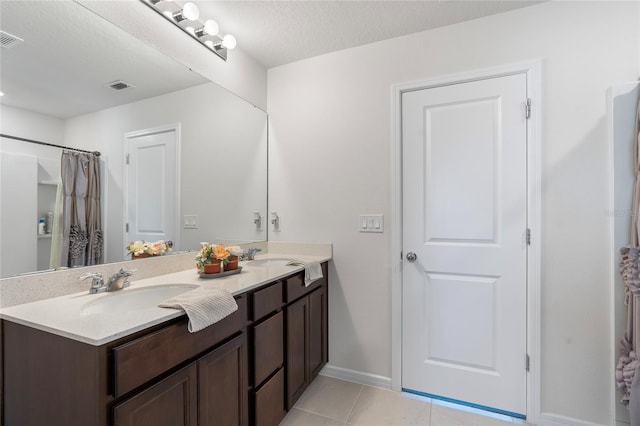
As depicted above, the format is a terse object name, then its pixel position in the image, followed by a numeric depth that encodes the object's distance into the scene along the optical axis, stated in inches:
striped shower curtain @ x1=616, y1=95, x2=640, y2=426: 49.6
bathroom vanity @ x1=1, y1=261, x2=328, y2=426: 31.0
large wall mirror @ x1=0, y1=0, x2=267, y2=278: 40.9
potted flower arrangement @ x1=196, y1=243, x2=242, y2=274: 58.2
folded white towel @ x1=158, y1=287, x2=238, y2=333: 38.5
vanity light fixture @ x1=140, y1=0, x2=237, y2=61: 58.3
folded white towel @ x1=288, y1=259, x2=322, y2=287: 69.4
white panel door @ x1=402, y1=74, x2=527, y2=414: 65.9
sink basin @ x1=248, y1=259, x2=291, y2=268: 80.7
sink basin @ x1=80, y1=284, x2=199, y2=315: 43.9
